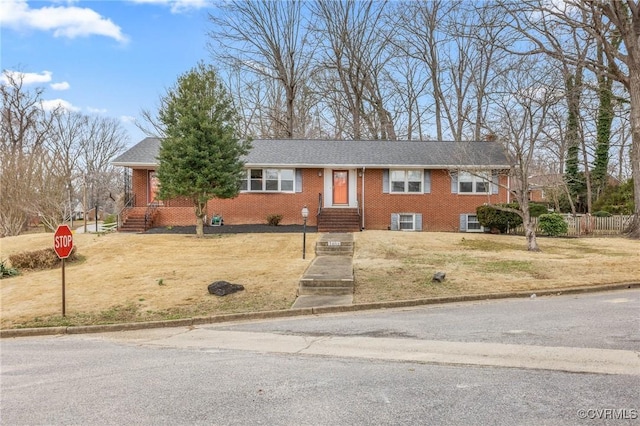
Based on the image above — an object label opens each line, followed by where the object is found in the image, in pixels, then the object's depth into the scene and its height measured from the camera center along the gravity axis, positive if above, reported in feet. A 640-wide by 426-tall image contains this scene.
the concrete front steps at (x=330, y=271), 31.30 -5.01
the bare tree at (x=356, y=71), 110.93 +39.69
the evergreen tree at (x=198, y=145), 54.08 +9.36
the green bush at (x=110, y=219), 83.03 -1.06
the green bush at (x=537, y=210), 65.46 +0.54
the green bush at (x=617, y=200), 79.12 +2.73
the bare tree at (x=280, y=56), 111.86 +43.60
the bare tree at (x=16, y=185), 76.18 +5.59
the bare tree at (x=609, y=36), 55.52 +25.27
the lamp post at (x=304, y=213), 44.01 +0.08
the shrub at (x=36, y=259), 42.34 -4.78
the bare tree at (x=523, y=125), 46.26 +10.49
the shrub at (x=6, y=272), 40.83 -5.82
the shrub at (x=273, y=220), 67.15 -1.03
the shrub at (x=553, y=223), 60.34 -1.44
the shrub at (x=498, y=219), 61.72 -0.85
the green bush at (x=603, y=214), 75.41 -0.14
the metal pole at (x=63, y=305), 27.07 -6.04
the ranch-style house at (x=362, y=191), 68.95 +3.86
